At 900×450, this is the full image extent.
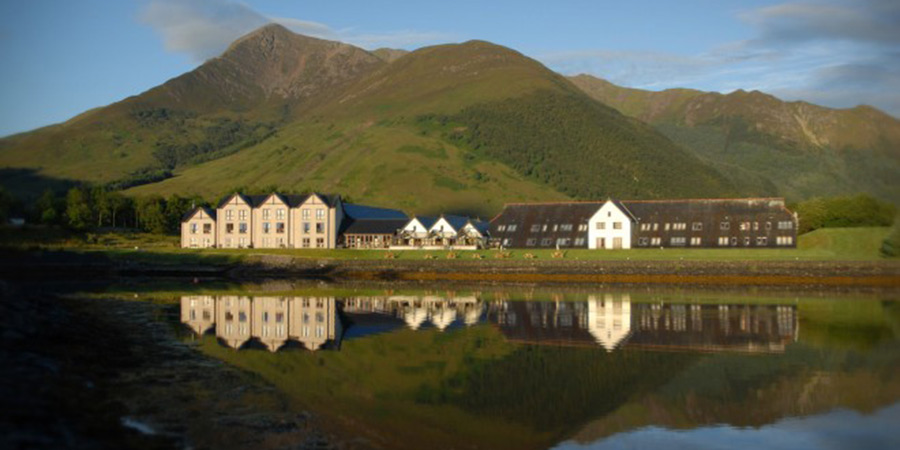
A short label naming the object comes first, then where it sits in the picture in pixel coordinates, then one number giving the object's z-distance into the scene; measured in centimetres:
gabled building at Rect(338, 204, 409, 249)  9688
